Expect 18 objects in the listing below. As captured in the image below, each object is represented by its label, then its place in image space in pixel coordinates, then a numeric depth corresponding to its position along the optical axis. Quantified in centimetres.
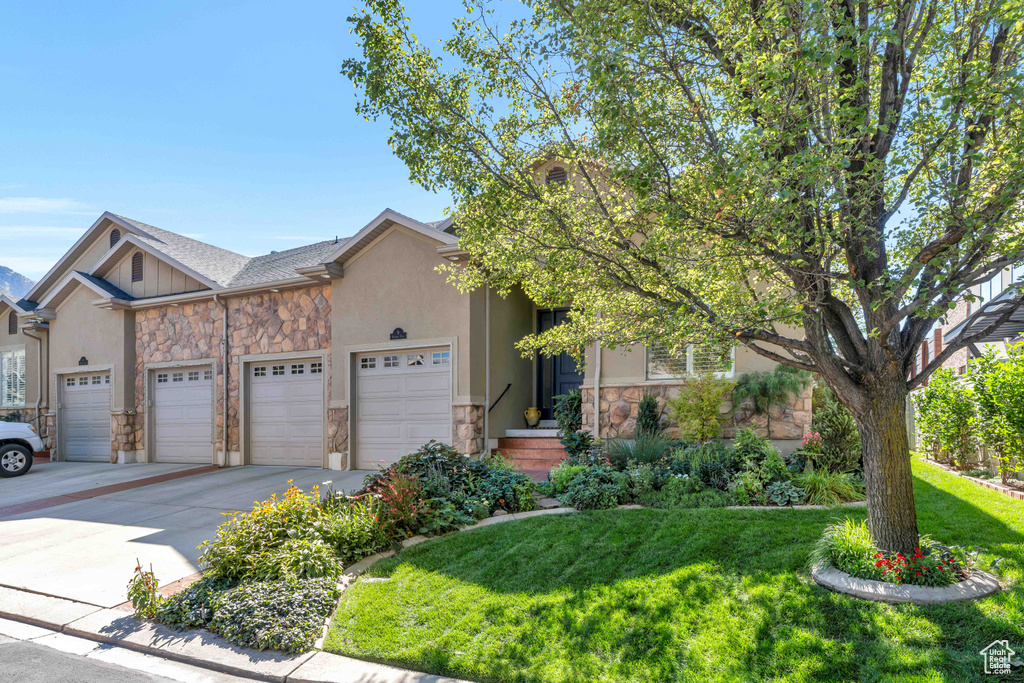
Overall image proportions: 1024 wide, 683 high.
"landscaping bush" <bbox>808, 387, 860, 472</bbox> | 746
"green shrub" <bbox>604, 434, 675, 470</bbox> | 798
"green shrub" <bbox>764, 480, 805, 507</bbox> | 646
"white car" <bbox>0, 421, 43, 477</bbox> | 1296
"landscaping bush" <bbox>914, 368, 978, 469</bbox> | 866
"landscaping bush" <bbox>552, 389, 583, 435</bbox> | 1059
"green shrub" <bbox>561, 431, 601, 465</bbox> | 922
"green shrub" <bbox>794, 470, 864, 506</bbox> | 645
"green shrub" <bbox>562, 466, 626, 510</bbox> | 666
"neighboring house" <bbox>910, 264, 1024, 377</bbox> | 934
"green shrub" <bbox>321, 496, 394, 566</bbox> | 540
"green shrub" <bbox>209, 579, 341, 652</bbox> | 404
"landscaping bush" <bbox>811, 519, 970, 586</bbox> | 398
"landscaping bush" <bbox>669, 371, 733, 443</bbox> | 866
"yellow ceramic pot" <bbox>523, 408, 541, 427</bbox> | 1193
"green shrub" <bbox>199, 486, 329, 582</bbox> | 498
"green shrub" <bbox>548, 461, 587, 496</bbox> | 740
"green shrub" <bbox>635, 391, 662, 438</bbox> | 926
